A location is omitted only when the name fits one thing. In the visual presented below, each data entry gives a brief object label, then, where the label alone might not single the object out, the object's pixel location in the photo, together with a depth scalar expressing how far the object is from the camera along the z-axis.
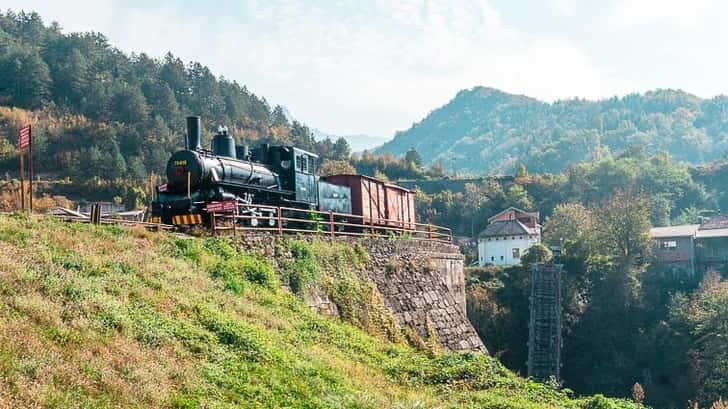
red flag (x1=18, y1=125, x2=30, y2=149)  14.72
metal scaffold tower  43.44
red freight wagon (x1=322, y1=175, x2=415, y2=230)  26.62
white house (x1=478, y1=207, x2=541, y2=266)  65.31
